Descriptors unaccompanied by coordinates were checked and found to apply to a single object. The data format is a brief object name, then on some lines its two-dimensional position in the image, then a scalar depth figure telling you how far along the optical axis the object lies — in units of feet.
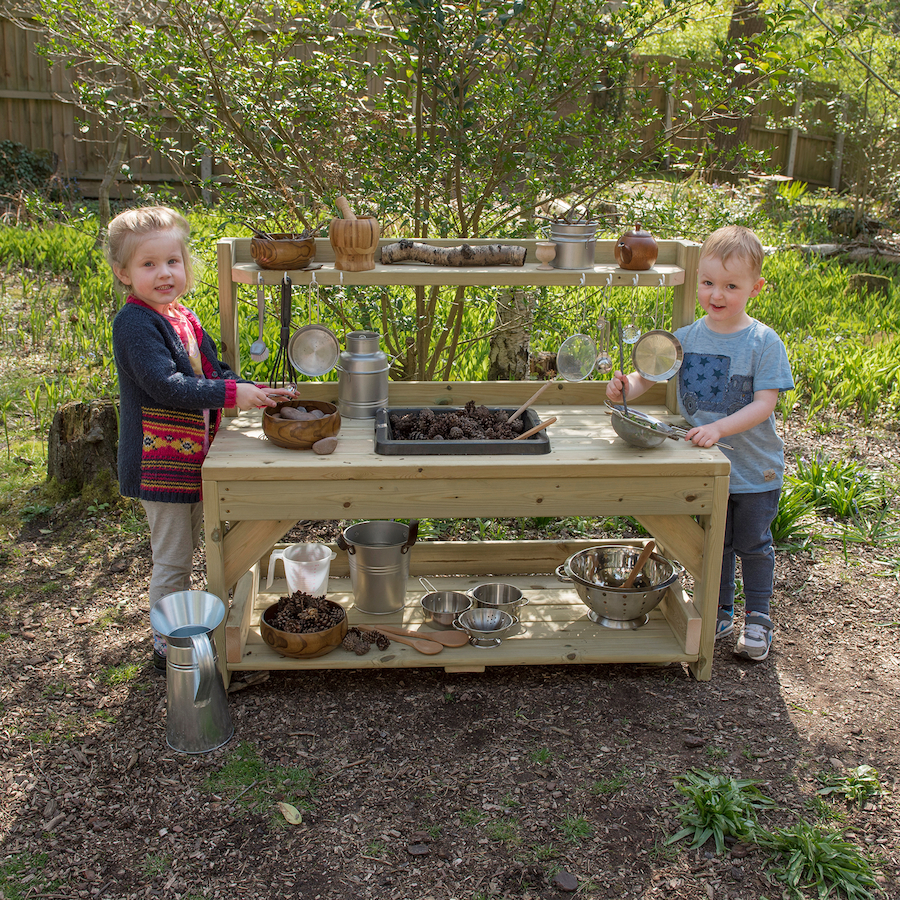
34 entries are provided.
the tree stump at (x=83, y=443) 13.58
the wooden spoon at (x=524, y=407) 10.32
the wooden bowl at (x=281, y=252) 9.76
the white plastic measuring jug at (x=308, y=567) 10.85
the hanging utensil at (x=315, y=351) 10.37
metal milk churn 10.60
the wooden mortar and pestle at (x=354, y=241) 9.72
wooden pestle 9.80
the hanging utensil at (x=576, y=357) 10.76
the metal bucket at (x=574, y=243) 10.22
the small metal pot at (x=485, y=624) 9.98
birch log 10.24
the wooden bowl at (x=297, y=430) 9.30
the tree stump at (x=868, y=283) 24.89
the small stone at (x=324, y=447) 9.25
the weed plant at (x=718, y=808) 7.83
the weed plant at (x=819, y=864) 7.33
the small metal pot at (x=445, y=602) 10.66
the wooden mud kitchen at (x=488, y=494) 9.07
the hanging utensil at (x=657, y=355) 10.05
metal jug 8.61
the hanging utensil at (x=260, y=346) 9.78
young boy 9.75
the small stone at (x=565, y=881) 7.28
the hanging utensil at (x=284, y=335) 9.81
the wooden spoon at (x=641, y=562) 10.71
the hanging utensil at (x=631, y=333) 9.99
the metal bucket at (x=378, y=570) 10.33
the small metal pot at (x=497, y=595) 10.75
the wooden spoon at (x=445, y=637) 10.01
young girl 9.12
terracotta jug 10.23
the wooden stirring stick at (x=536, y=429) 9.71
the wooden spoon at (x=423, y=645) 9.84
